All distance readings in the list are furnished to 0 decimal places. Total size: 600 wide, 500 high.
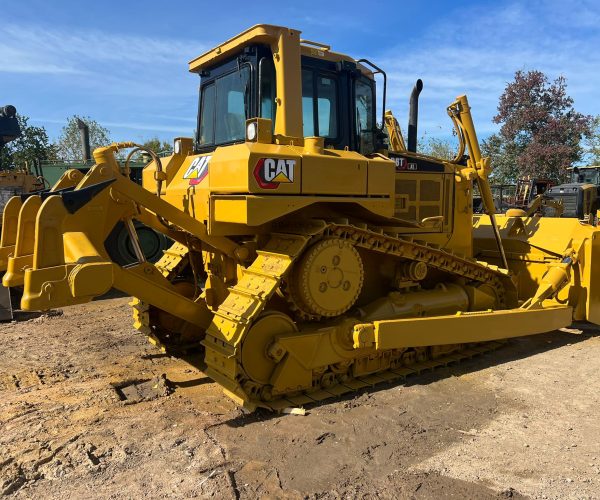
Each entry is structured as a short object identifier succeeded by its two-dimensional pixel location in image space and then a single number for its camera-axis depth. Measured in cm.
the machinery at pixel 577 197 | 1414
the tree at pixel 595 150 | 3449
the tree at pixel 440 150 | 4447
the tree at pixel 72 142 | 4812
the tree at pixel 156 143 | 4121
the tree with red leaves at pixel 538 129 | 2659
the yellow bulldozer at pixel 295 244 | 419
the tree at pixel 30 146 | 3334
